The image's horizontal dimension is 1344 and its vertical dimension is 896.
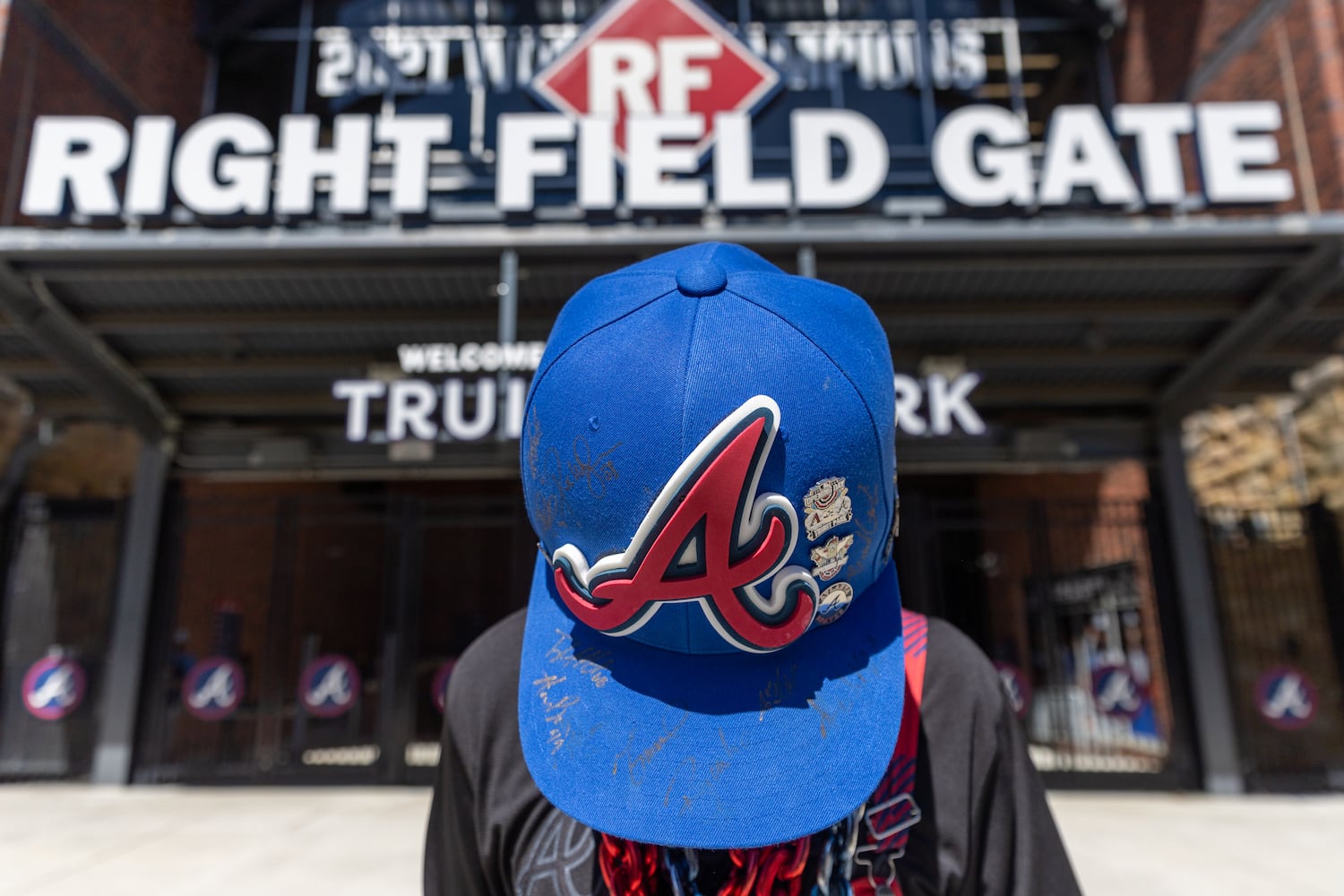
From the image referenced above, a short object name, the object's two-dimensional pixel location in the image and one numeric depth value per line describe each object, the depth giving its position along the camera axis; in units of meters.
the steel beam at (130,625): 7.83
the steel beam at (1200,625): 7.57
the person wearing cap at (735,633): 0.74
